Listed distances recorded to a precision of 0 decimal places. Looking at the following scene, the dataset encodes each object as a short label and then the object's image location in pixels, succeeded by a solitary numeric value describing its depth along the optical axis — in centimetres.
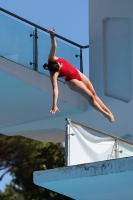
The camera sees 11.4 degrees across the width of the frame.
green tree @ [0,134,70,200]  3403
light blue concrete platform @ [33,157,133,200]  1280
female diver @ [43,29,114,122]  1116
